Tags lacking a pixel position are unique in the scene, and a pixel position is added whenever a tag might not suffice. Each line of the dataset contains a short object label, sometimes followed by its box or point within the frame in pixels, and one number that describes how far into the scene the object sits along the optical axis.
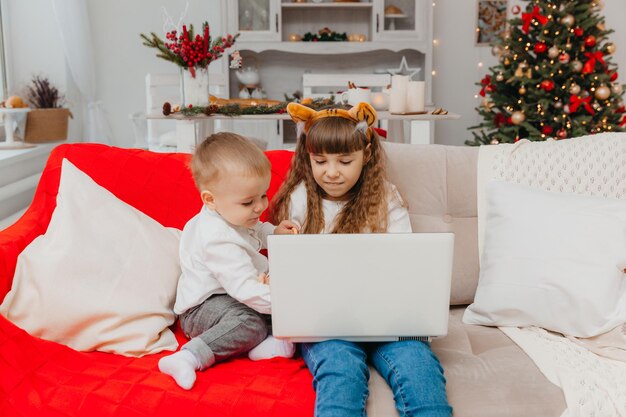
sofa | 1.34
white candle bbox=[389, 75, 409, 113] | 2.81
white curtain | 4.35
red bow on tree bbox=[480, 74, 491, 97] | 4.15
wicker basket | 3.86
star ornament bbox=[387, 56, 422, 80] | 4.68
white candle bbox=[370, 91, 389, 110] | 3.06
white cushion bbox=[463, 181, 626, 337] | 1.59
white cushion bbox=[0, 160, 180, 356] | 1.54
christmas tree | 3.85
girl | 1.39
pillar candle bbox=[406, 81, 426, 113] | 2.83
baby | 1.51
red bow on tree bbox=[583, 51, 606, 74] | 3.83
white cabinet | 4.80
